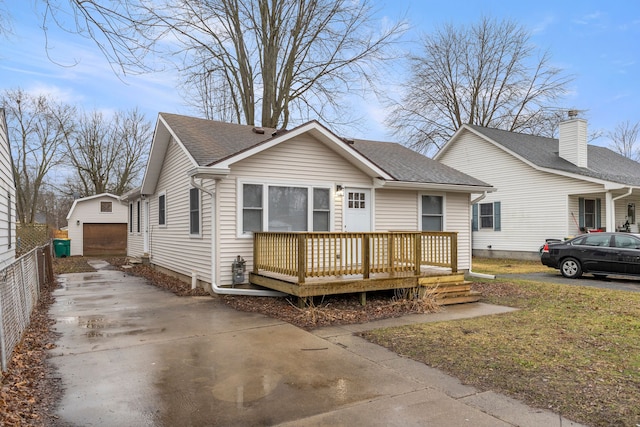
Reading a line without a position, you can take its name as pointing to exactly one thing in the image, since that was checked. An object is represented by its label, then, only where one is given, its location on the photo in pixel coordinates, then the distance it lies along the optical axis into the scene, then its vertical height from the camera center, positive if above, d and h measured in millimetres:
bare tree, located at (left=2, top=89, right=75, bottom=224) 27656 +5732
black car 11352 -1046
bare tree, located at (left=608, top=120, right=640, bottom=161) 41219 +7737
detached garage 25203 -344
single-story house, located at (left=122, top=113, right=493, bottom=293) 8789 +493
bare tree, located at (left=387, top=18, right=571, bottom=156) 26609 +8678
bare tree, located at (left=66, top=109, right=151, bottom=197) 31203 +5255
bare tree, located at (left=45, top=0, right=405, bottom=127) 18750 +7707
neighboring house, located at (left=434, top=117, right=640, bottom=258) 16844 +1205
